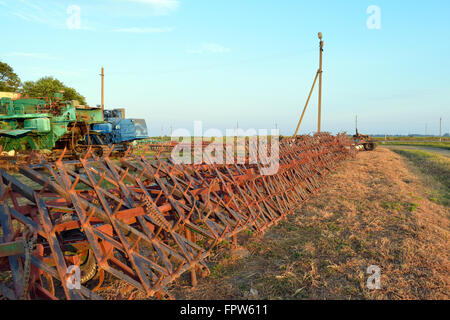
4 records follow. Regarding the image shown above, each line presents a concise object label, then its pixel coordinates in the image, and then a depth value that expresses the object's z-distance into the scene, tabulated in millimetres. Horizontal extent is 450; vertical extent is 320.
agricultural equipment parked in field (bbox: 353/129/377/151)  31172
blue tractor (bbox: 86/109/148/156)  20891
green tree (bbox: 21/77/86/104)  42812
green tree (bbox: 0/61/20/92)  41138
